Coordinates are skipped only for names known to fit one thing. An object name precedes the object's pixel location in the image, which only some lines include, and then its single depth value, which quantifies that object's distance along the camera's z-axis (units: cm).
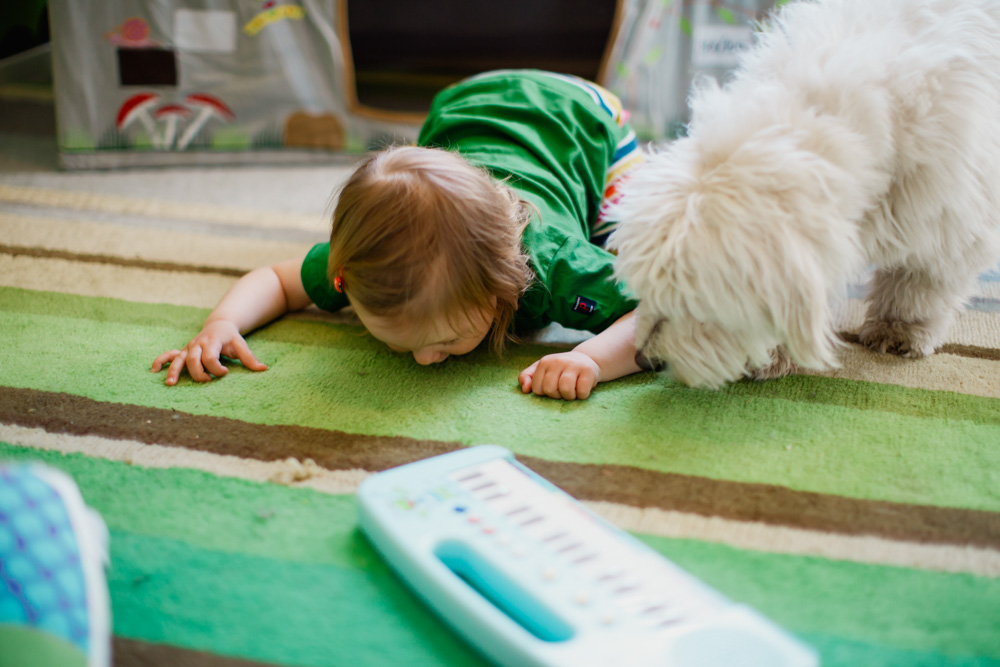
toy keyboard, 46
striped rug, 52
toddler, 78
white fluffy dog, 66
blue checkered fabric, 43
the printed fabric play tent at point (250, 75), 156
